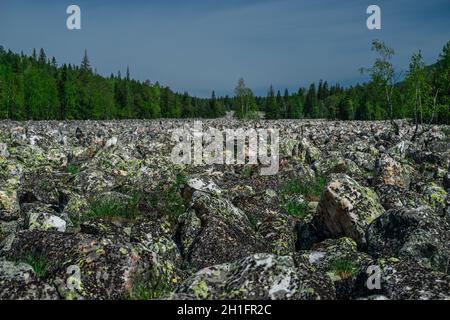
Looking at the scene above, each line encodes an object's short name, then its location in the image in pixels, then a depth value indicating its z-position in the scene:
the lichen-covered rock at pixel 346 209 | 10.82
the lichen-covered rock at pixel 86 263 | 6.87
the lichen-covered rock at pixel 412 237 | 8.93
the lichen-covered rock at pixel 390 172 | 16.89
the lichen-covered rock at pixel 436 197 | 13.60
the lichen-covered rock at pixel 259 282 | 6.20
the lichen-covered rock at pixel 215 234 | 9.28
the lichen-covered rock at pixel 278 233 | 10.41
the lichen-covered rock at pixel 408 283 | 6.38
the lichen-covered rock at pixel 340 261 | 7.46
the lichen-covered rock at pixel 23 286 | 6.13
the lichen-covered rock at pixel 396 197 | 12.66
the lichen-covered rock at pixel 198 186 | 13.40
